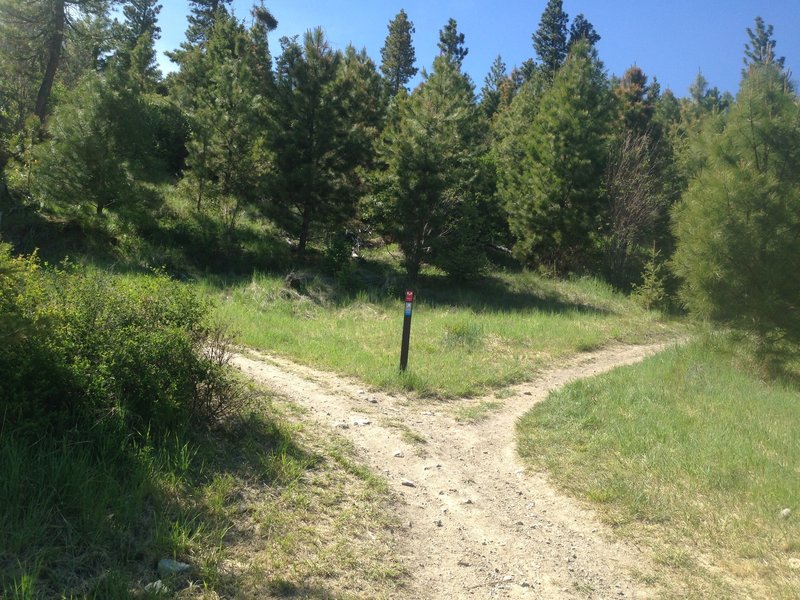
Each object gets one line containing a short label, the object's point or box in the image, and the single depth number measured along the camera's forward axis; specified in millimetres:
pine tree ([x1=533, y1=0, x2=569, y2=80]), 46281
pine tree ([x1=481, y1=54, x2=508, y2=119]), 41575
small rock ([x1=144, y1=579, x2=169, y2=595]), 3473
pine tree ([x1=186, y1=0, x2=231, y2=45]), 40625
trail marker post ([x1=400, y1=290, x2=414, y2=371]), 9094
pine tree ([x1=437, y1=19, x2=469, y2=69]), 46500
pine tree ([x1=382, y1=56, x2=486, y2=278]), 18641
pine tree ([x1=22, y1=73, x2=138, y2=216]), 16406
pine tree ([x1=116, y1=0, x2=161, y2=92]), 21272
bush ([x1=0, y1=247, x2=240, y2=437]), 4438
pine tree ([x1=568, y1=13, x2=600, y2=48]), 45875
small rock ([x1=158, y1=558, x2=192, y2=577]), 3674
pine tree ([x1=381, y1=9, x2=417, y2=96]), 50344
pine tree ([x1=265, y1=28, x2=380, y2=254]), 18609
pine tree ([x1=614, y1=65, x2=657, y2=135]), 35875
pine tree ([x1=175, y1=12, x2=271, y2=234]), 18281
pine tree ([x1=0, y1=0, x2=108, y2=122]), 19172
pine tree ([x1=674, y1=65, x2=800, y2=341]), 11766
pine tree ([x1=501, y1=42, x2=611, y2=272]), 22797
